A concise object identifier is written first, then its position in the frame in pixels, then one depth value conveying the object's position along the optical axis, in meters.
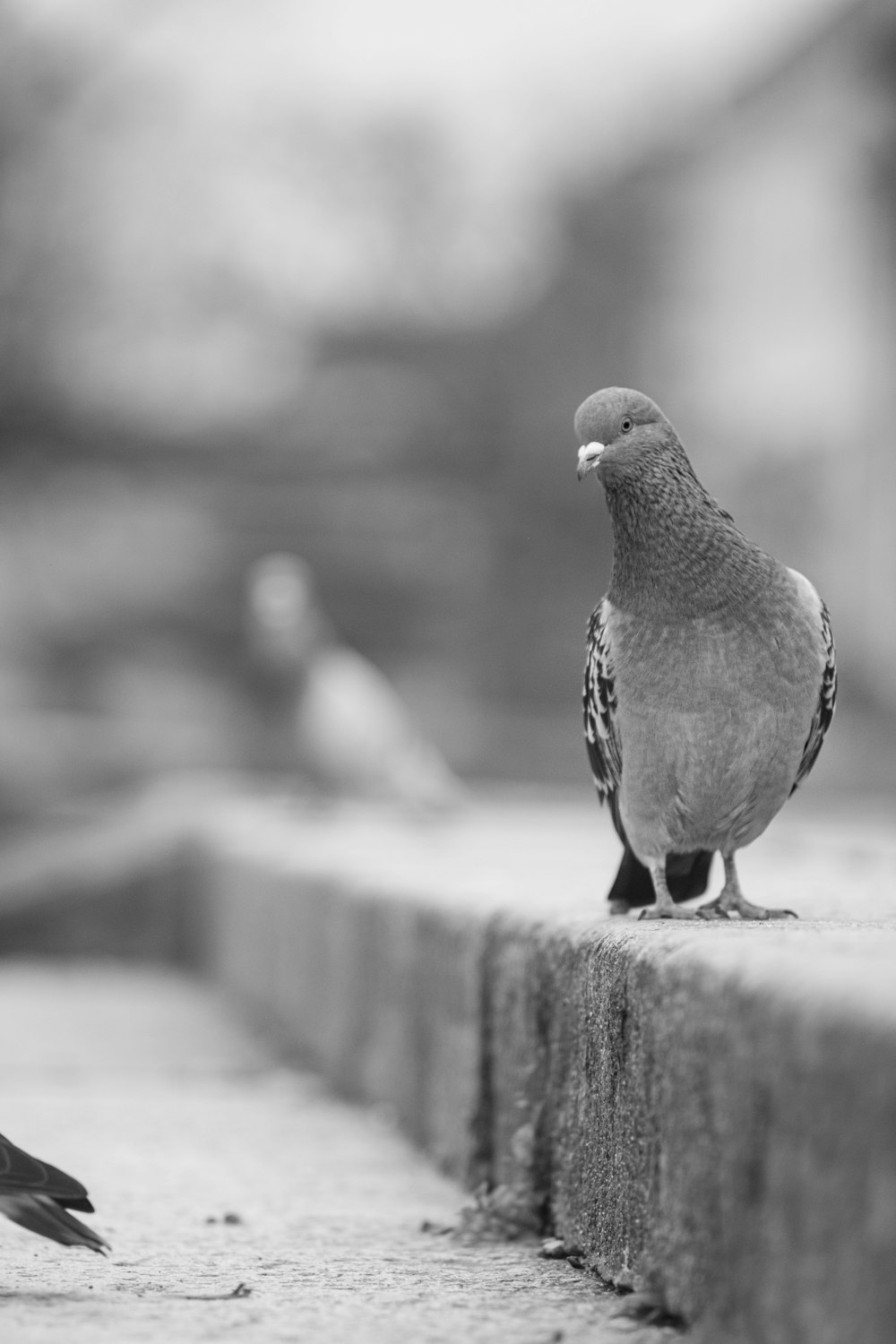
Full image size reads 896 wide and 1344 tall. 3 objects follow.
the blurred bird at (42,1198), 4.23
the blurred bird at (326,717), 14.31
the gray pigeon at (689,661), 5.09
